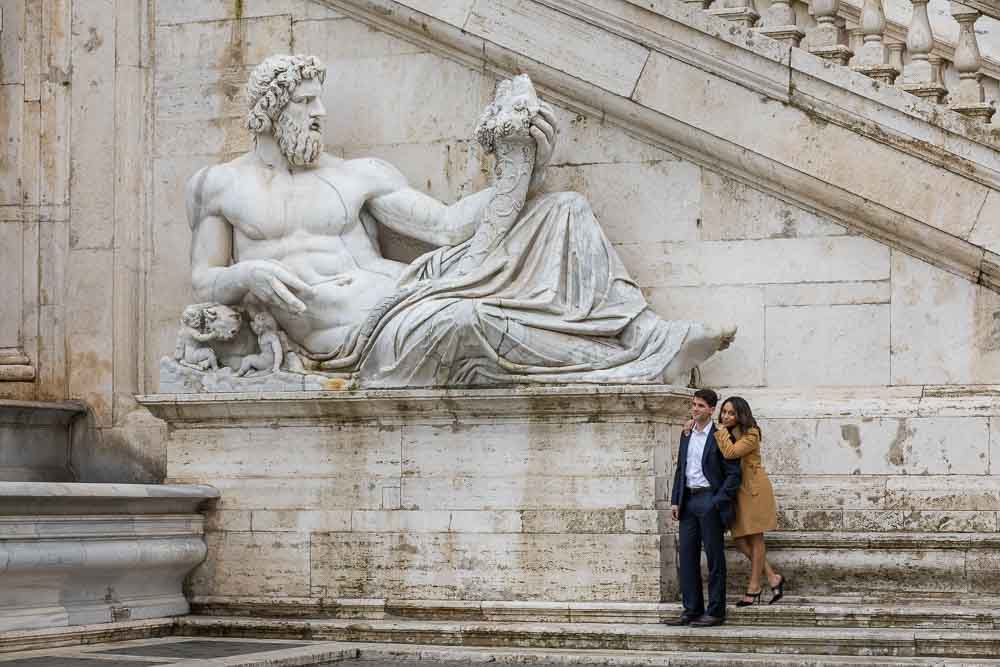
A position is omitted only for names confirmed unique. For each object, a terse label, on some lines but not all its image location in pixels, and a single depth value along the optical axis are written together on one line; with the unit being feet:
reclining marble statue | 38.75
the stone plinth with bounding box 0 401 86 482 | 43.65
